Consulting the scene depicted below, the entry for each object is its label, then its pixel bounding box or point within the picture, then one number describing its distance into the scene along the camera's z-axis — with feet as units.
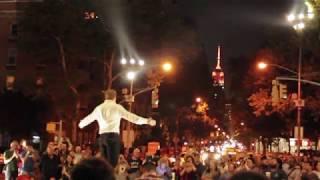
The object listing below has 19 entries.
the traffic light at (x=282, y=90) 147.13
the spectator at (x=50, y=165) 64.85
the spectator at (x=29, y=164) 69.87
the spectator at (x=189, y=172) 66.18
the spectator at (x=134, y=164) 59.16
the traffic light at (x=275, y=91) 148.58
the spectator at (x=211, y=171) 61.00
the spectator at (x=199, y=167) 69.26
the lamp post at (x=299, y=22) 131.13
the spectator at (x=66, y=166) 61.13
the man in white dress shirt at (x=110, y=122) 39.99
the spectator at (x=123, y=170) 57.17
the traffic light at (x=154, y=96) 183.99
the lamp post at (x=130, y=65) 162.81
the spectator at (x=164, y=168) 64.47
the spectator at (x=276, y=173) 57.00
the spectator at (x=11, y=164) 75.72
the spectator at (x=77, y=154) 62.17
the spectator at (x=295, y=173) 61.11
